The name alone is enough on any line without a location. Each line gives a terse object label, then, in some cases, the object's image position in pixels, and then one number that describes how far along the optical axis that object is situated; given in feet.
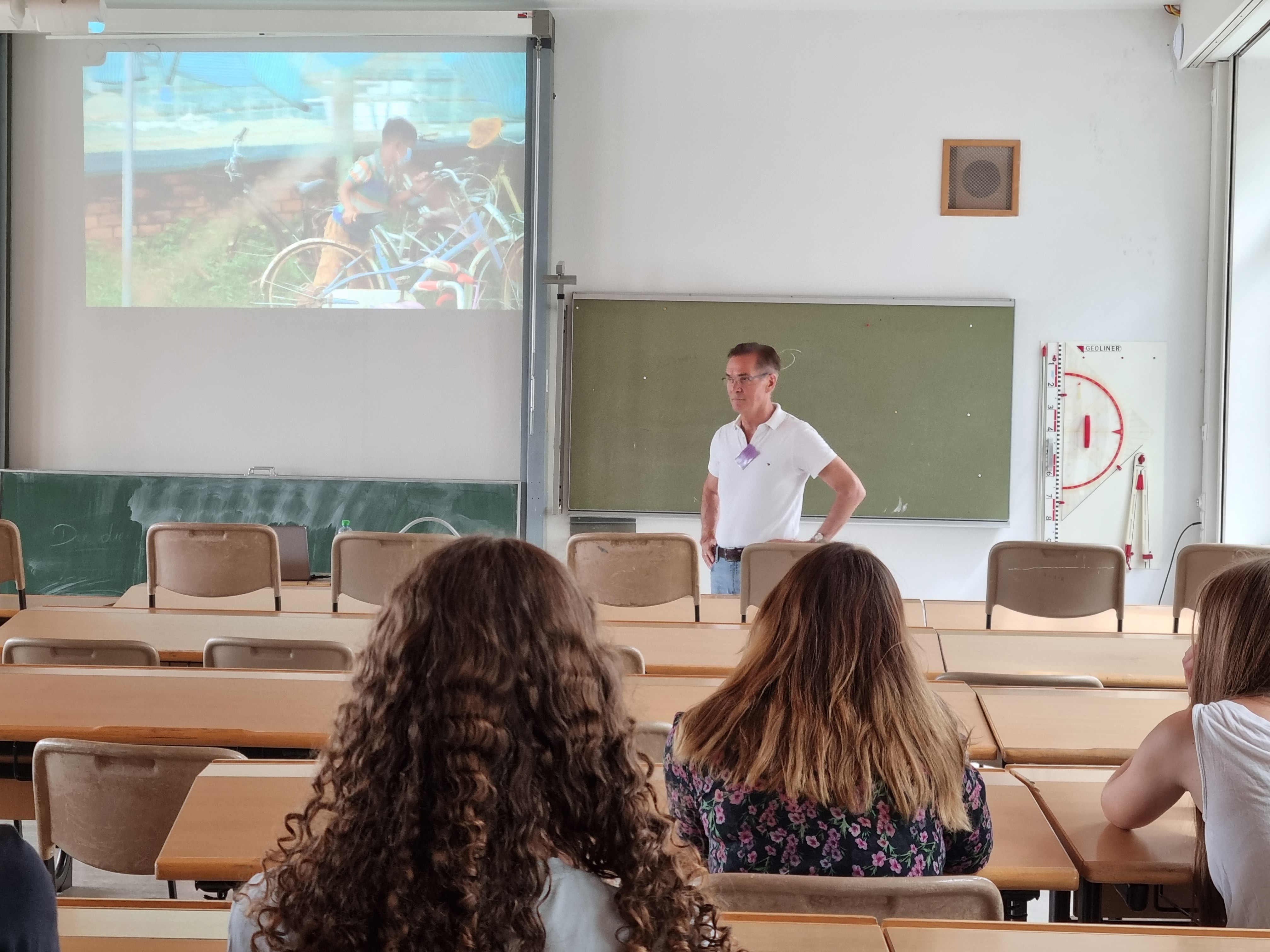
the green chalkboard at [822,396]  18.94
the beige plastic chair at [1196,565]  12.32
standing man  15.30
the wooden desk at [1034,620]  13.17
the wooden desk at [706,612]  12.62
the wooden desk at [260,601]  13.23
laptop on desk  17.19
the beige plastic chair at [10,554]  12.70
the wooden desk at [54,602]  13.28
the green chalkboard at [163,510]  19.36
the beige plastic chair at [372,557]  12.65
